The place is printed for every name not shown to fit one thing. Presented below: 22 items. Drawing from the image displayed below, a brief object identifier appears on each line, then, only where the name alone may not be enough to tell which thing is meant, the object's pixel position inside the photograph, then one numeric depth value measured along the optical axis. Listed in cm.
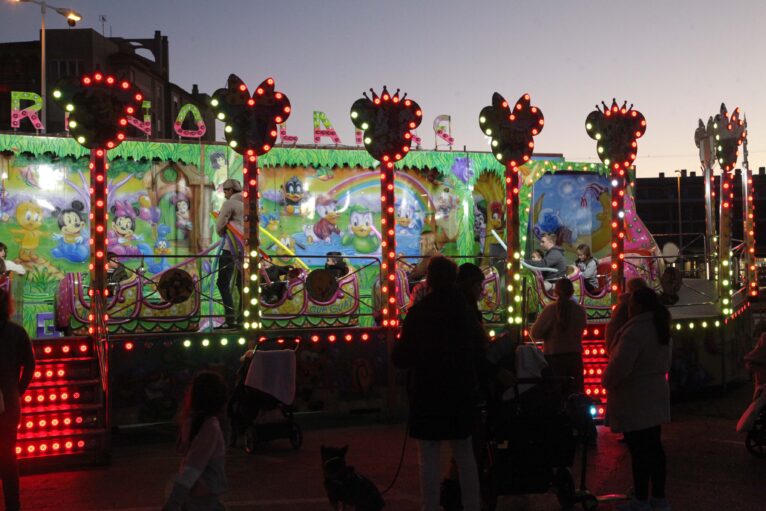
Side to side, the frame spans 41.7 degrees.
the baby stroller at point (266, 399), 1098
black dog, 631
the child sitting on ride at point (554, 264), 1892
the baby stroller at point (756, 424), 995
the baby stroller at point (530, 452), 746
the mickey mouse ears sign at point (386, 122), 1355
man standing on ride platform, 1376
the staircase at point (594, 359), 1347
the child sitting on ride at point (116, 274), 1712
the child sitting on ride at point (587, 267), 1904
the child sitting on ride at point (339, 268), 1866
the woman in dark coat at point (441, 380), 627
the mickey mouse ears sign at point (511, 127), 1441
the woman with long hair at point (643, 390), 729
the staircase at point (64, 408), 1032
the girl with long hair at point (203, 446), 556
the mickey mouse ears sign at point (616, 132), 1509
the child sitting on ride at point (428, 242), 2112
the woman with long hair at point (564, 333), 1080
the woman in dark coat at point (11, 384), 737
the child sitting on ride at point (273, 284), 1572
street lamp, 2705
